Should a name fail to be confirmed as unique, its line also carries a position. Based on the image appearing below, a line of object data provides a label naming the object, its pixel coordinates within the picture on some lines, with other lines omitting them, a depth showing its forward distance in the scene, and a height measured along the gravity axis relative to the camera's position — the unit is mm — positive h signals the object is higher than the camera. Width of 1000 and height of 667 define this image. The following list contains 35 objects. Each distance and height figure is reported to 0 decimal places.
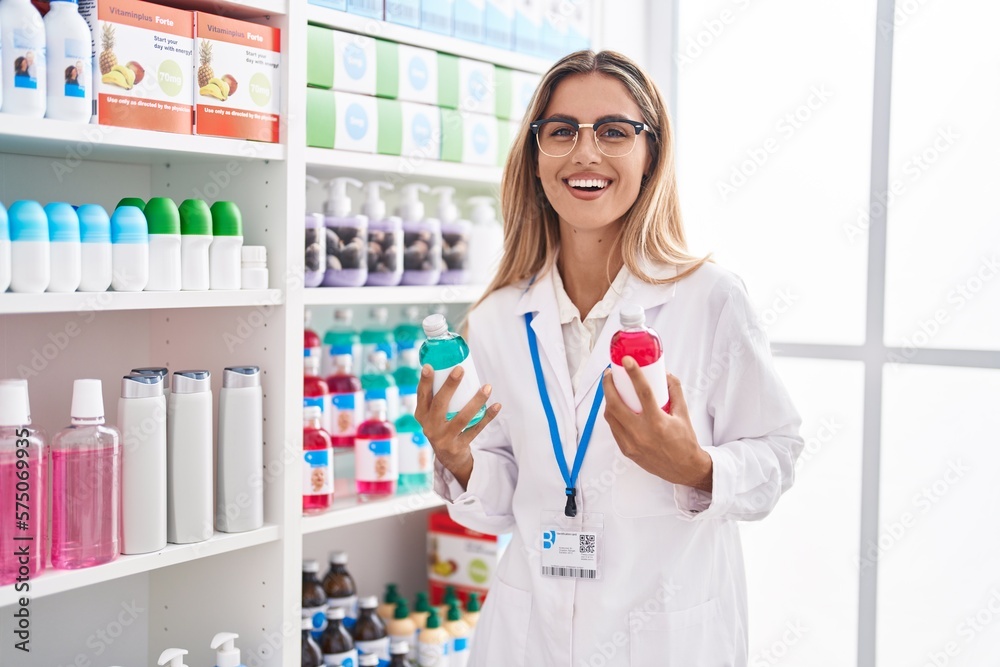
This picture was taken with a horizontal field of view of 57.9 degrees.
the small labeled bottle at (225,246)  1859 +123
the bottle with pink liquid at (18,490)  1557 -328
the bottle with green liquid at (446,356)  1679 -89
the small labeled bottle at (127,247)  1688 +106
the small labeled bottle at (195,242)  1799 +125
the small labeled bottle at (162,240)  1747 +124
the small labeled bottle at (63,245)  1588 +102
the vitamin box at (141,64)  1669 +460
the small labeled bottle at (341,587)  2410 -751
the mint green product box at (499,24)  2529 +808
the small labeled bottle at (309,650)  2162 -825
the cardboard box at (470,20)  2445 +793
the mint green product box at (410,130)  2277 +459
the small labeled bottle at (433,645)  2441 -910
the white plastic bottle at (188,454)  1804 -299
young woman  1667 -237
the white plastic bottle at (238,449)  1895 -302
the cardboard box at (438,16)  2359 +773
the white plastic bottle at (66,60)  1586 +429
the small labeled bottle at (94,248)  1636 +101
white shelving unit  1913 -101
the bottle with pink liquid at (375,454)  2293 -375
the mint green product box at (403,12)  2281 +755
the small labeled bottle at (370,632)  2355 -850
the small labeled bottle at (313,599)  2285 -744
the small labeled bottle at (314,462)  2135 -371
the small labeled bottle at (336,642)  2240 -837
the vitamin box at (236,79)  1828 +472
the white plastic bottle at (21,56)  1523 +418
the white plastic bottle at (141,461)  1734 -302
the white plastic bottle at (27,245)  1545 +97
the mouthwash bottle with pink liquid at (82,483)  1646 -331
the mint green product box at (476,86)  2467 +618
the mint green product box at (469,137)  2434 +472
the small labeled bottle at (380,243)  2307 +167
